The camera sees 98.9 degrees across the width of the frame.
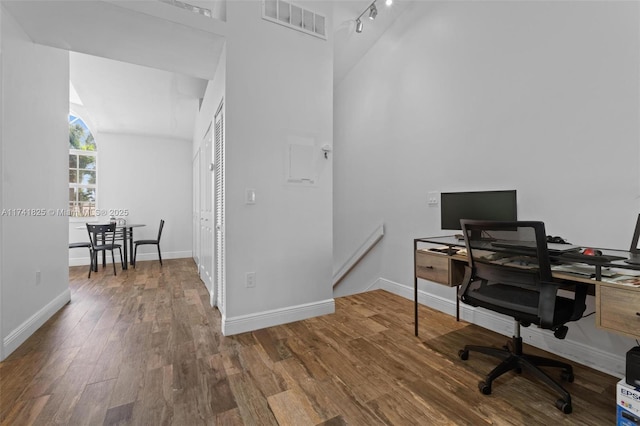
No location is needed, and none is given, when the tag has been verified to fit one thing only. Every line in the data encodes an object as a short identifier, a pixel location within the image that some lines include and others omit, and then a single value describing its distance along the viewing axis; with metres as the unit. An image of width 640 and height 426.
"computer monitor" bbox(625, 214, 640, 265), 1.48
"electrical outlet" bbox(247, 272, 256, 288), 2.44
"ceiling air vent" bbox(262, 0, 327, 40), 2.50
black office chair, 1.45
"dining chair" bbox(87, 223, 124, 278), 4.41
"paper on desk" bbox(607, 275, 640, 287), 1.27
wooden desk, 1.23
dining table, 4.88
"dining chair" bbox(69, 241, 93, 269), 4.64
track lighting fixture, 2.89
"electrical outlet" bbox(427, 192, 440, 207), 2.88
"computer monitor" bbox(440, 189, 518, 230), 2.07
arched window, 5.59
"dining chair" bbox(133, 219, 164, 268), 5.27
